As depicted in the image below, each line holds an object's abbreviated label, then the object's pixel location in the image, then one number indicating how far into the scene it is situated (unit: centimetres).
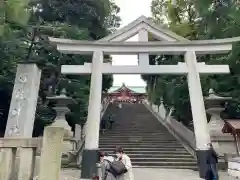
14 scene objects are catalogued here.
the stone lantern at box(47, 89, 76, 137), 828
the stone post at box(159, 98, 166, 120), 1444
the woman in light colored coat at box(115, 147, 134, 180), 441
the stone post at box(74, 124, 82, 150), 946
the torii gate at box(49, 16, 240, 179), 680
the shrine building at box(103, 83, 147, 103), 3033
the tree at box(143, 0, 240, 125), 816
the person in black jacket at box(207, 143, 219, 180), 511
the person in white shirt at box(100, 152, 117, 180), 447
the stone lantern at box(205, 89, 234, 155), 783
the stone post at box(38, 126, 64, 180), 313
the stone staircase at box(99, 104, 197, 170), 791
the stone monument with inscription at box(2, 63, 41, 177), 543
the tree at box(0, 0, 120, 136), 825
